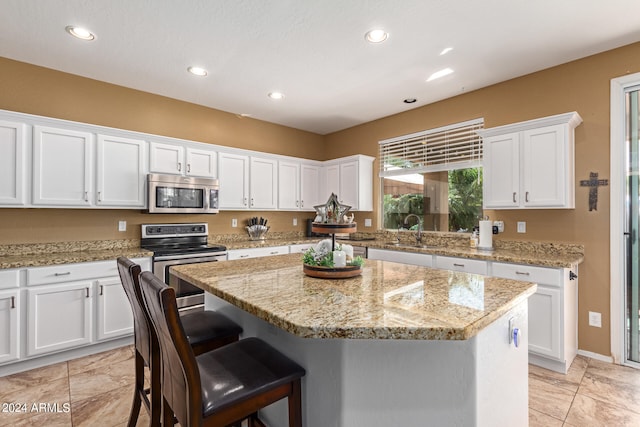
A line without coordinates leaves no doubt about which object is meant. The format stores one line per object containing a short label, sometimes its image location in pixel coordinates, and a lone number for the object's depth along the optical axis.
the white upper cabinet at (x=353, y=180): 4.71
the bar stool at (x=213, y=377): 1.06
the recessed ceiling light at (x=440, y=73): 3.17
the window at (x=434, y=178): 3.80
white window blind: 3.79
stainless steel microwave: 3.44
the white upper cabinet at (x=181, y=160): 3.55
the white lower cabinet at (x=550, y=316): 2.53
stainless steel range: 3.23
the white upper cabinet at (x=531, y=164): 2.77
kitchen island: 1.05
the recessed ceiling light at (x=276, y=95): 3.80
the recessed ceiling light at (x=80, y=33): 2.47
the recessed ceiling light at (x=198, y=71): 3.15
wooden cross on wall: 2.81
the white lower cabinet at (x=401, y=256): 3.39
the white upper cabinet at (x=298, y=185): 4.74
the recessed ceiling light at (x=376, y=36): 2.50
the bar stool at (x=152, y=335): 1.48
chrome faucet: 4.08
